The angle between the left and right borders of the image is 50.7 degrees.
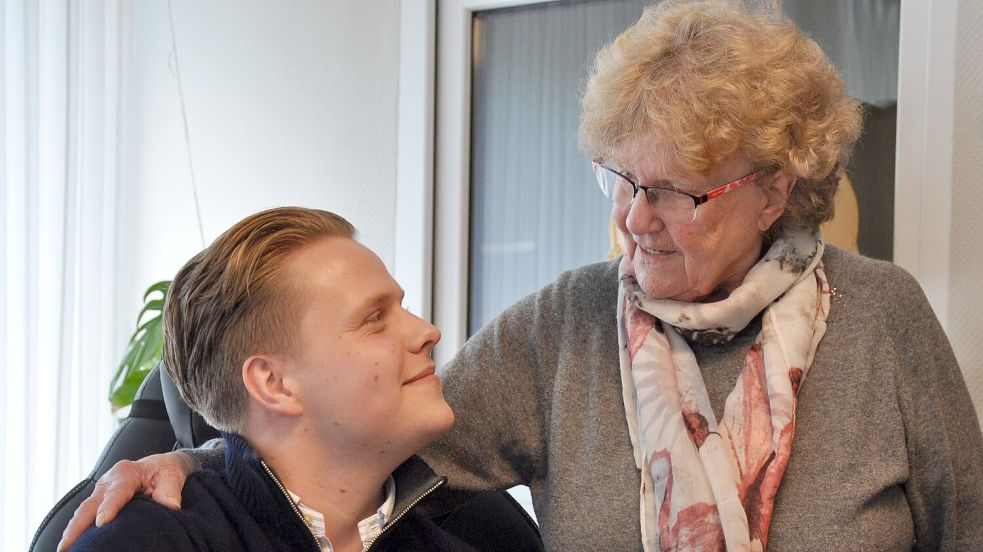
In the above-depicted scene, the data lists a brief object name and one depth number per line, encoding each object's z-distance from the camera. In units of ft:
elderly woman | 4.89
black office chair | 5.41
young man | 4.44
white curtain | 9.68
